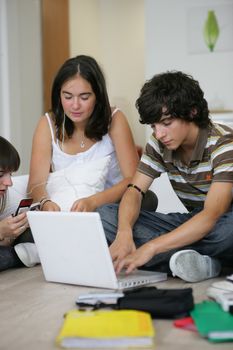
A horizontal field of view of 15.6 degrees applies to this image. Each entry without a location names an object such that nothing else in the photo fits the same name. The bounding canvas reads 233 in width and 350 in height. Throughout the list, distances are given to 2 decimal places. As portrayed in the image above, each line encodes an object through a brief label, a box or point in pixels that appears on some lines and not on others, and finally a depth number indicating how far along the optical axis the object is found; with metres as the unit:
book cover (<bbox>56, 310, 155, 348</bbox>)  1.89
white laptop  2.28
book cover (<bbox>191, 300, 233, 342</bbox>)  1.92
